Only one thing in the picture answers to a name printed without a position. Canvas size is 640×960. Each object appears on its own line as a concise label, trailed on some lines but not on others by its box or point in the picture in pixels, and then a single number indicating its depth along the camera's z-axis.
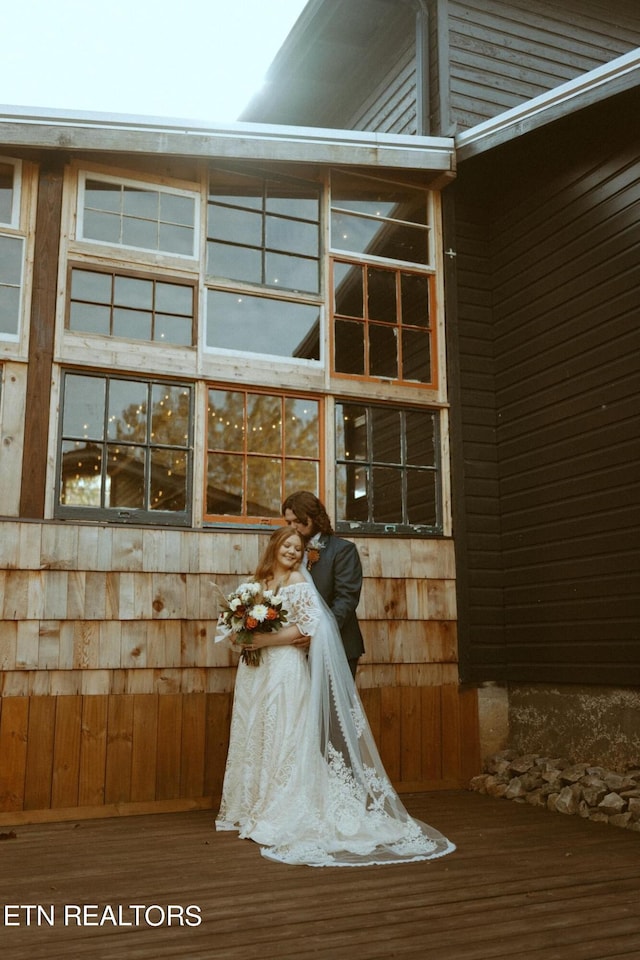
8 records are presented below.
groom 4.91
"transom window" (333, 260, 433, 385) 6.11
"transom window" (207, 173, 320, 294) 5.89
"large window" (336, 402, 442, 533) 5.88
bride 3.94
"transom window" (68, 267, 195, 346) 5.41
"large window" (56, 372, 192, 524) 5.18
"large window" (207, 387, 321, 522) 5.54
